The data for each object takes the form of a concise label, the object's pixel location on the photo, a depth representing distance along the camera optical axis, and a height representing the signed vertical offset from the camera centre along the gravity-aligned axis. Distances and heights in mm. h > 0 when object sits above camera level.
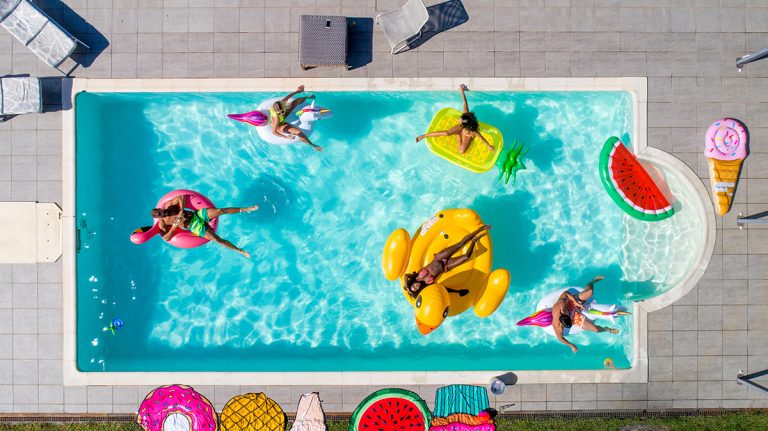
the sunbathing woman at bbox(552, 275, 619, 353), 7926 -1718
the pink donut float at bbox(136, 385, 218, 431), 8328 -3439
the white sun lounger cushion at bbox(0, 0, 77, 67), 7914 +2927
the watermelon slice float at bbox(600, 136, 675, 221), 8438 +398
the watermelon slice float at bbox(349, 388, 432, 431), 8312 -3468
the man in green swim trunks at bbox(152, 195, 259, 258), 7863 -153
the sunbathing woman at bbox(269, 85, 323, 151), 7832 +1504
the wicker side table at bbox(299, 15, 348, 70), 7875 +2748
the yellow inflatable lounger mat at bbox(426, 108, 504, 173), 8469 +1122
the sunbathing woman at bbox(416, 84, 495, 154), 7699 +1297
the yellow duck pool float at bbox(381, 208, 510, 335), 7891 -824
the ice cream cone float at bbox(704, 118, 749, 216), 8344 +965
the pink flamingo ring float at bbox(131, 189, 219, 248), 7908 -336
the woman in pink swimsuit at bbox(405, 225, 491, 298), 7395 -870
